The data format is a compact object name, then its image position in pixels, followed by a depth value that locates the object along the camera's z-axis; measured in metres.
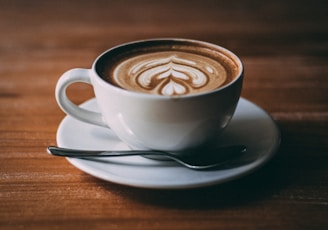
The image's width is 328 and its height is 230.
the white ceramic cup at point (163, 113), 0.55
